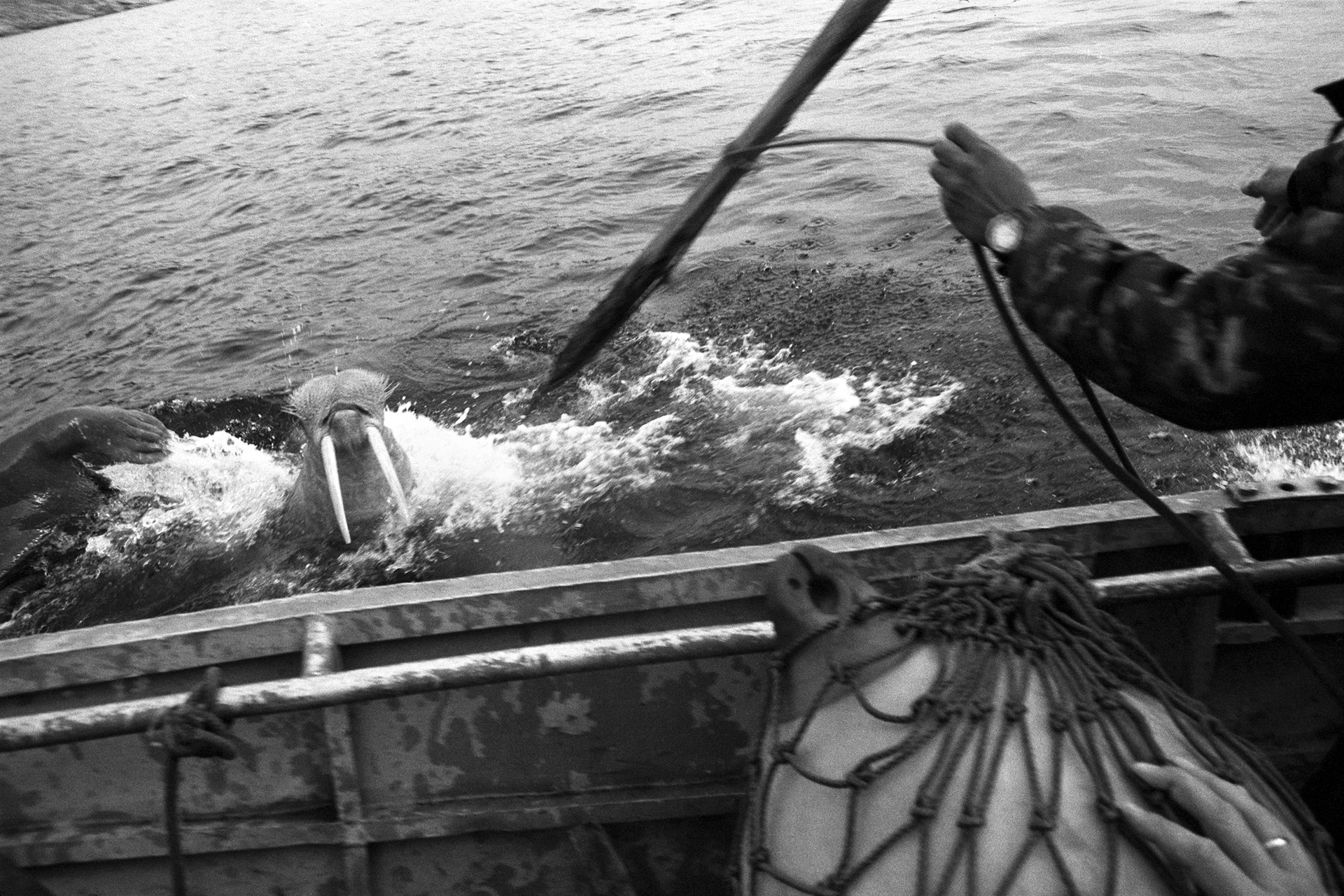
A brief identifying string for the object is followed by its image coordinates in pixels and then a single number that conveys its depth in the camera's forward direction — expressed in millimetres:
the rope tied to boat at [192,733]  2357
